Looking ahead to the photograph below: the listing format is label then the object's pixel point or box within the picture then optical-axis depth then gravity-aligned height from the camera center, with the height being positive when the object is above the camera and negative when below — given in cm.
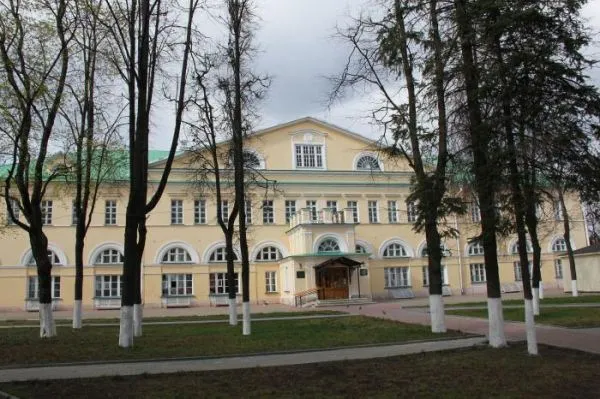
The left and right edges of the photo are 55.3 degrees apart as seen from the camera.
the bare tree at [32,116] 1541 +488
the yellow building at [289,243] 3825 +264
